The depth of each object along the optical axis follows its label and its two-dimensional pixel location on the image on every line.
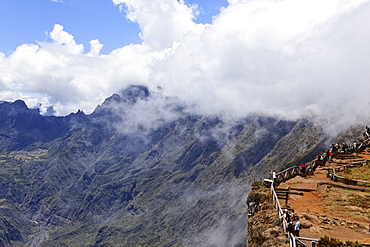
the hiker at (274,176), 47.44
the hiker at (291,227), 33.21
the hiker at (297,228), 32.87
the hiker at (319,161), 73.06
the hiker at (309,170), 63.28
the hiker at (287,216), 34.80
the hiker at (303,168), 62.84
